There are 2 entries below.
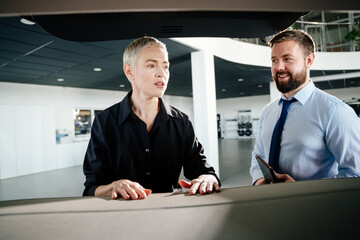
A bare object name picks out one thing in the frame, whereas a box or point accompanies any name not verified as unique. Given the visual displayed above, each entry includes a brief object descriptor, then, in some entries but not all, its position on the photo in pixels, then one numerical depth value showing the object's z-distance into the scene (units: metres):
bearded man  1.20
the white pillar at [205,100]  5.21
